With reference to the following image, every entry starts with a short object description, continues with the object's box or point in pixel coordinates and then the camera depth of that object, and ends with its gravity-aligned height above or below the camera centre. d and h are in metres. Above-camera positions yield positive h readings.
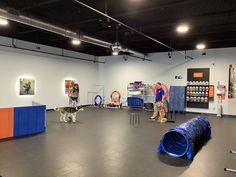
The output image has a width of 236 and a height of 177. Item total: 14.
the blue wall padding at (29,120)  6.21 -1.03
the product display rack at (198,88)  12.16 +0.09
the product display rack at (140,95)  13.80 -0.43
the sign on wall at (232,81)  11.41 +0.47
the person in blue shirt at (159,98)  9.04 -0.39
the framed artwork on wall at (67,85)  13.42 +0.16
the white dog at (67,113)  8.41 -1.04
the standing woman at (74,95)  11.05 -0.39
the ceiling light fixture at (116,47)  9.17 +1.80
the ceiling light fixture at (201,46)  11.13 +2.38
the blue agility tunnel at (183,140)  4.65 -1.23
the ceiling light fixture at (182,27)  7.39 +2.19
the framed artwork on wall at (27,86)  10.78 +0.04
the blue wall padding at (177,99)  12.42 -0.59
